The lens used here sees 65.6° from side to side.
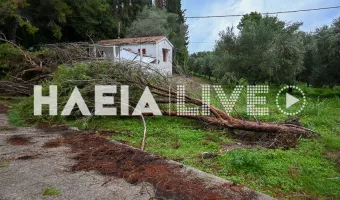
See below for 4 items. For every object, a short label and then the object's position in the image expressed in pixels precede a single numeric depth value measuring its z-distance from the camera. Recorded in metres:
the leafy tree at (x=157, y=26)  25.80
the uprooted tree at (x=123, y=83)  6.42
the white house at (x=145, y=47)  17.19
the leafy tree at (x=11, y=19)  12.81
